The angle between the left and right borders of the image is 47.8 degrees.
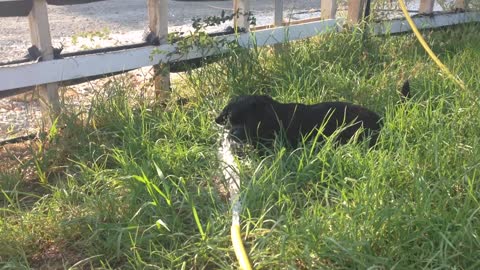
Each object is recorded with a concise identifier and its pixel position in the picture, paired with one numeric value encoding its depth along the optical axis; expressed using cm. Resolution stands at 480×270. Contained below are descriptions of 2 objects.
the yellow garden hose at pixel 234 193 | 209
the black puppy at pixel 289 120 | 312
